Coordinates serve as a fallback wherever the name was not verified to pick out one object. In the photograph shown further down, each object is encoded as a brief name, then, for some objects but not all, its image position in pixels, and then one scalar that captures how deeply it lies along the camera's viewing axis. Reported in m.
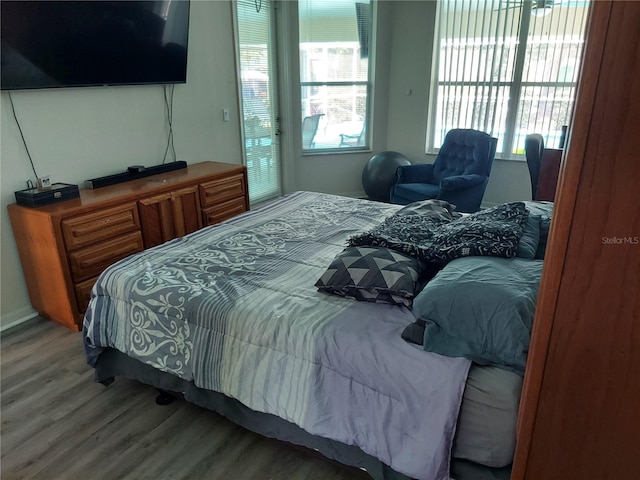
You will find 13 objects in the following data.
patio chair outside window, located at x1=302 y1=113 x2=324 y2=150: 5.00
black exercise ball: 4.79
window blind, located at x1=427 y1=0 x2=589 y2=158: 4.22
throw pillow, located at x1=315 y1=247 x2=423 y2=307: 1.58
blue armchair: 4.00
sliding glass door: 4.23
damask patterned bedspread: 1.34
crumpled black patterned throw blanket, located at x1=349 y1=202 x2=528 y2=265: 1.59
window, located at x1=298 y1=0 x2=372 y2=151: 4.69
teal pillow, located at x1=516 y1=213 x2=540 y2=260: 1.58
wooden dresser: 2.53
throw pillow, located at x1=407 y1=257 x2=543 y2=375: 1.25
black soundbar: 3.06
